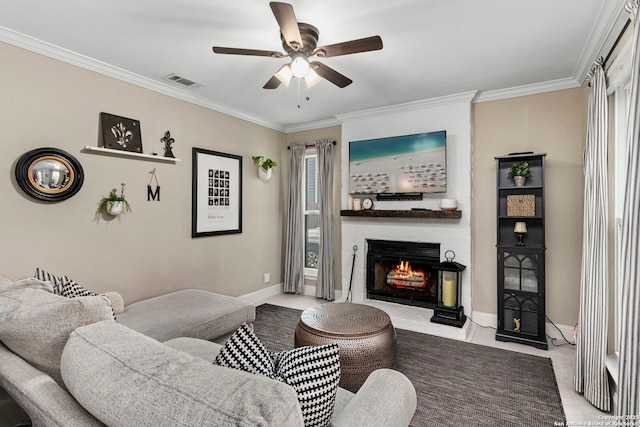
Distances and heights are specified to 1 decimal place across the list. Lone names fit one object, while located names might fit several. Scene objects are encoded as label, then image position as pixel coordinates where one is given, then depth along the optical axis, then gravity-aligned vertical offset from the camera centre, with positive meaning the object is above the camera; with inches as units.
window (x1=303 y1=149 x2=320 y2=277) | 201.9 -0.8
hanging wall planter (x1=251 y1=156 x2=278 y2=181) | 183.9 +26.5
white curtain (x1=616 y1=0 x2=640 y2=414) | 54.9 -9.9
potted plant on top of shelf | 131.3 +16.6
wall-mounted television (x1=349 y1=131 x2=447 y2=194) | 155.2 +24.4
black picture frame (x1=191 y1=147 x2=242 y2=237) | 154.7 +9.8
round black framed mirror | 101.1 +12.2
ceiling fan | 77.0 +42.9
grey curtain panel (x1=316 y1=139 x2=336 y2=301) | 188.9 -4.6
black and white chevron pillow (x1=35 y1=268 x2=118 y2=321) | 86.7 -19.6
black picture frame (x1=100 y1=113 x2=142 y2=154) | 120.7 +29.8
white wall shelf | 116.0 +22.0
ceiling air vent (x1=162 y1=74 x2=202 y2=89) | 131.6 +53.3
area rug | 84.7 -50.2
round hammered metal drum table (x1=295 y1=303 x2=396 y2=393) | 91.1 -35.0
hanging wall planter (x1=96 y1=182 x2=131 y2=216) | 119.9 +2.9
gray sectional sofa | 32.0 -18.2
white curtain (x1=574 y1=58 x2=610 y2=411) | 89.3 -14.2
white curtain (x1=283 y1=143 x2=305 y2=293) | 198.4 -10.2
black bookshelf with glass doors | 127.4 -16.9
